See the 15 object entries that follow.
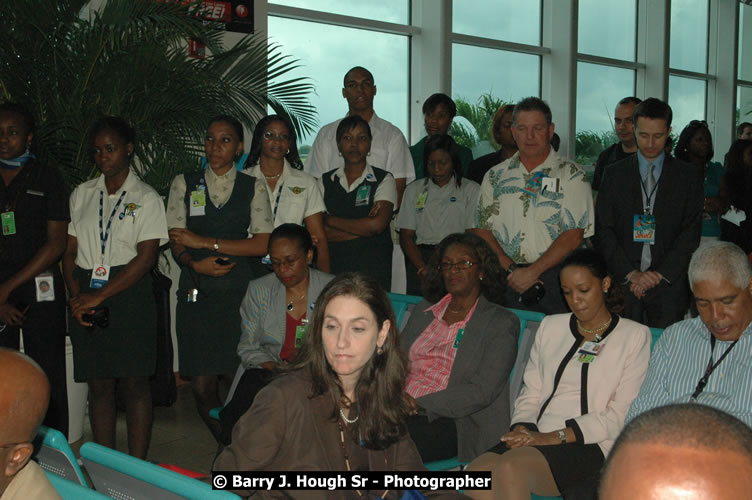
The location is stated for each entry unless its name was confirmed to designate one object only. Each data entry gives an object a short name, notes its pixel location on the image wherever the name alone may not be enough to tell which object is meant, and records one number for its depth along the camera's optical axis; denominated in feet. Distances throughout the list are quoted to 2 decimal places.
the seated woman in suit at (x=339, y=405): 6.48
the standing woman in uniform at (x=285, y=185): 14.08
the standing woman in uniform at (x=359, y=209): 15.01
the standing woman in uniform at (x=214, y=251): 12.64
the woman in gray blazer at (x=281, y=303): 11.53
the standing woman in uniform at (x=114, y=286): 12.25
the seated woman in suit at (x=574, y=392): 8.56
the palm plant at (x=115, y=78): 14.56
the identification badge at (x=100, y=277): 12.25
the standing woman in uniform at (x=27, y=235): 12.14
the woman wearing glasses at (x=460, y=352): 9.93
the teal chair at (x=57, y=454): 6.35
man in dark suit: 12.53
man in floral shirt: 12.71
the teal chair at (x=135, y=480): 5.22
